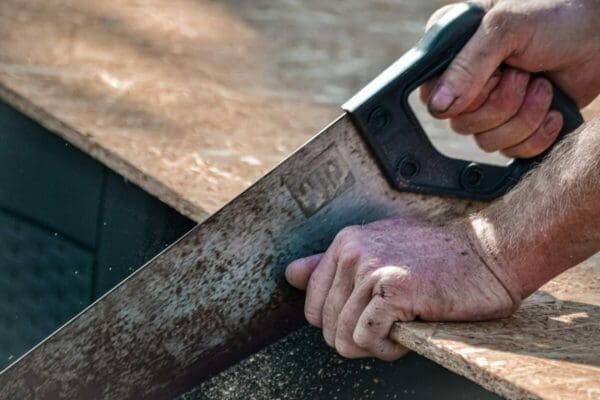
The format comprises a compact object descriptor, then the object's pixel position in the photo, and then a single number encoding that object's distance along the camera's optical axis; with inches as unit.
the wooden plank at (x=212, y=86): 135.0
